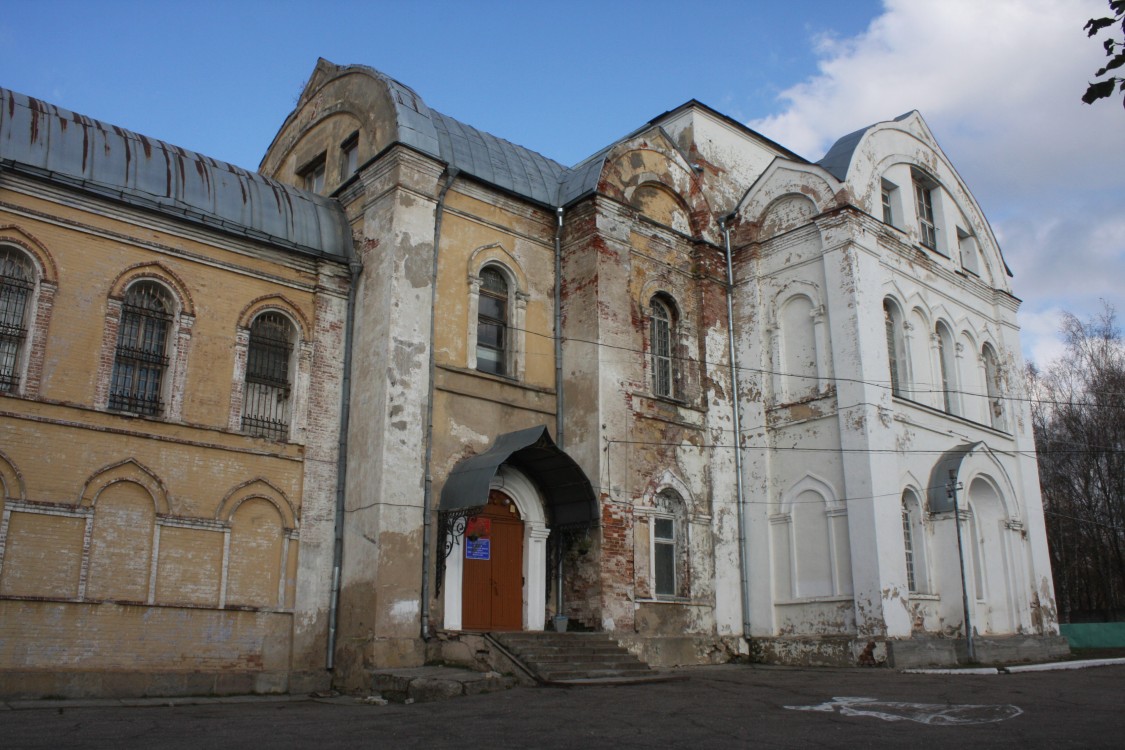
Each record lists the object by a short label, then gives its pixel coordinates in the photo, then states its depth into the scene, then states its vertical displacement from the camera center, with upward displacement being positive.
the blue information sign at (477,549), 15.32 +1.09
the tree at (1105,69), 4.80 +2.66
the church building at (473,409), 13.26 +3.39
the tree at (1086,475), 32.69 +4.92
